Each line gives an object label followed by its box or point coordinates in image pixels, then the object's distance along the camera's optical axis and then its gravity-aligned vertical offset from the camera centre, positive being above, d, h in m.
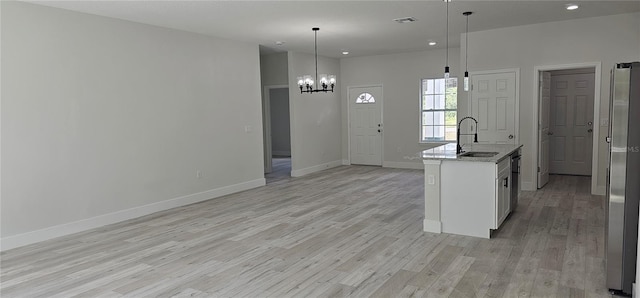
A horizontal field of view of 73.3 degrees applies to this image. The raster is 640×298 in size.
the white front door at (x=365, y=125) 9.90 -0.31
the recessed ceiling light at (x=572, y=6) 5.25 +1.24
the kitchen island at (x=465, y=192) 4.23 -0.84
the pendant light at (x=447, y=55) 4.55 +1.11
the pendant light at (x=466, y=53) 7.00 +0.92
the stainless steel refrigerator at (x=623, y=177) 2.74 -0.46
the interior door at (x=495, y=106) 6.78 +0.05
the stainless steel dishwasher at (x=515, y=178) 5.05 -0.83
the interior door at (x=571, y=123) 7.94 -0.30
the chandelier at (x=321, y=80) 7.12 +0.54
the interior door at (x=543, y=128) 6.70 -0.32
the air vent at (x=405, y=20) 5.76 +1.24
